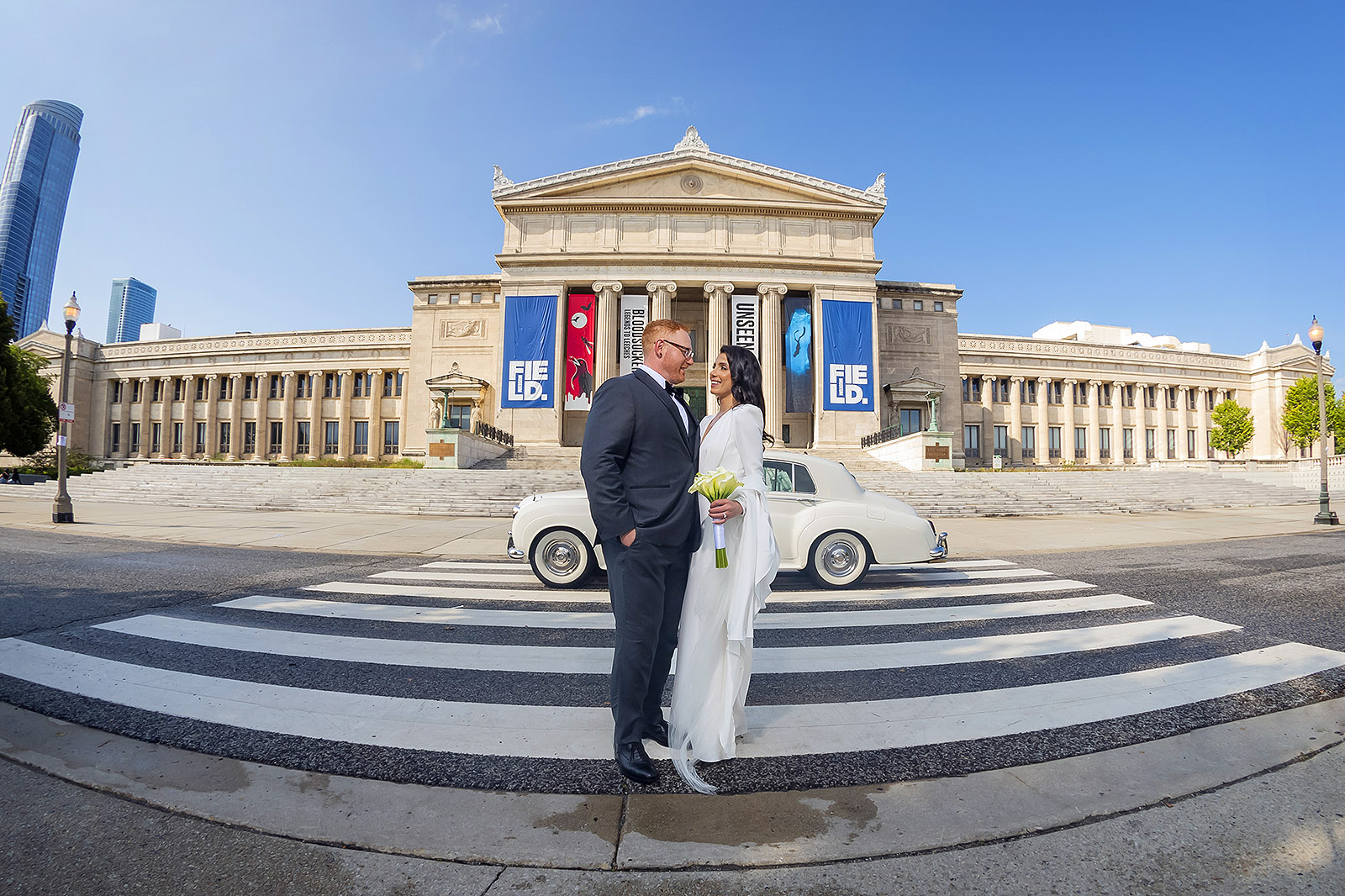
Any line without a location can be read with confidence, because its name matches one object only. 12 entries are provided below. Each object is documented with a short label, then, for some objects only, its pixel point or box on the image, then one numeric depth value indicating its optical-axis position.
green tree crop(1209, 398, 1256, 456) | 44.69
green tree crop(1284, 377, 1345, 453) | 42.69
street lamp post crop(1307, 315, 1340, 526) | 14.84
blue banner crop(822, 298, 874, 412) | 35.97
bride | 2.72
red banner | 36.06
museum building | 36.47
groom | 2.71
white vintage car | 7.00
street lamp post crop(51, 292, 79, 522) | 14.05
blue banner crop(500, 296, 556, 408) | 35.44
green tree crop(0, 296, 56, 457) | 31.55
